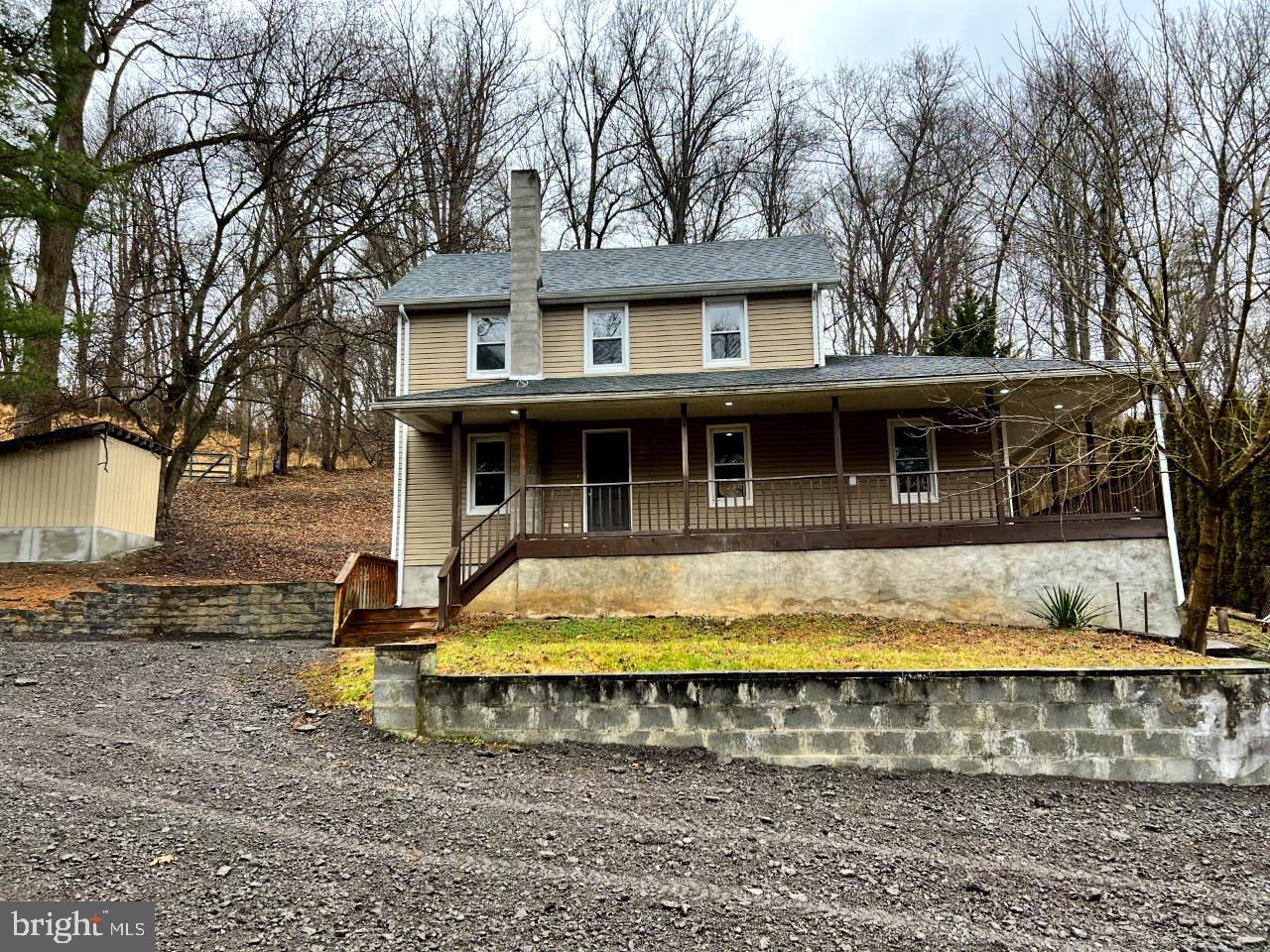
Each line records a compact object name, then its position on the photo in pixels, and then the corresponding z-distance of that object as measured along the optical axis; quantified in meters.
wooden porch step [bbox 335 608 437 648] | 10.79
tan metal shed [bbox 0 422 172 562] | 14.10
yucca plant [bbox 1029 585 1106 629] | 10.53
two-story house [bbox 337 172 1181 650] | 11.30
